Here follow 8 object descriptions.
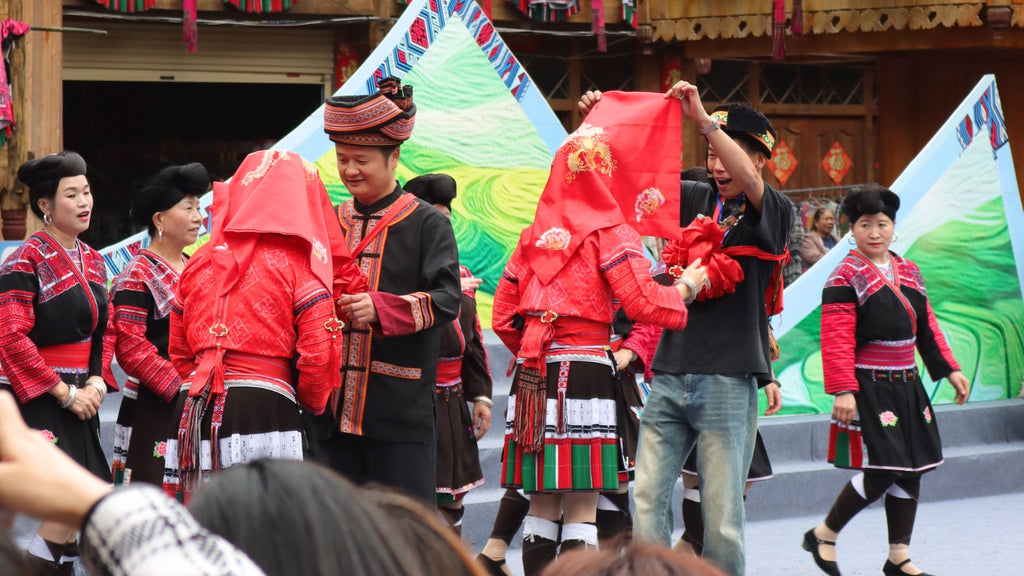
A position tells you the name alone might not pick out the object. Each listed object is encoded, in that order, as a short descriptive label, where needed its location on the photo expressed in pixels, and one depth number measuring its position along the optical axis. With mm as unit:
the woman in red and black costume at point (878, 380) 10711
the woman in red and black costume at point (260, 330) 6961
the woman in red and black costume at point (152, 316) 9078
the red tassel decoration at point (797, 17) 22297
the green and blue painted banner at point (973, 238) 16453
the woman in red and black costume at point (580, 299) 8687
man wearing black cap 7727
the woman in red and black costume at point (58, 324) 8852
